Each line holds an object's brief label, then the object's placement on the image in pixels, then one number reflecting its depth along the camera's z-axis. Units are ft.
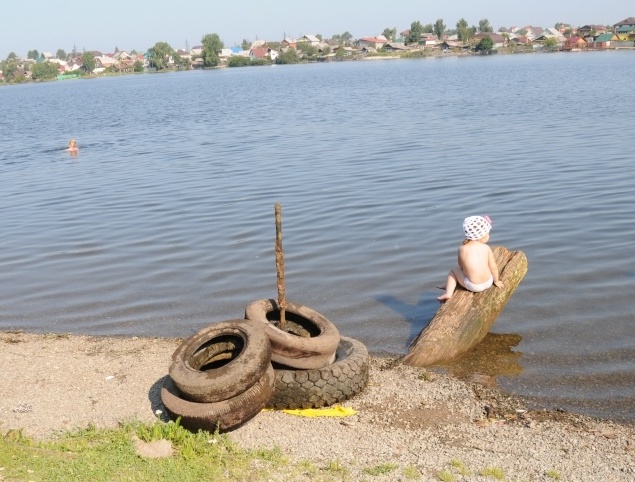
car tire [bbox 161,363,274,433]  24.03
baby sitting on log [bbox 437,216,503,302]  32.19
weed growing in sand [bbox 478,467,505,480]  21.31
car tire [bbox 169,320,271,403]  24.39
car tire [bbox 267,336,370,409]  26.78
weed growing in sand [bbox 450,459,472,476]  21.50
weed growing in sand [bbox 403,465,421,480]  21.21
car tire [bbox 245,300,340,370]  26.91
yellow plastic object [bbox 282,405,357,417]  26.40
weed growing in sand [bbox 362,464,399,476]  21.56
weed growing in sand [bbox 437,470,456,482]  20.95
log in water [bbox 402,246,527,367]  31.40
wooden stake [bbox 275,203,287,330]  29.25
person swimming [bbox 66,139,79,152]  109.19
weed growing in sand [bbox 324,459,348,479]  21.52
